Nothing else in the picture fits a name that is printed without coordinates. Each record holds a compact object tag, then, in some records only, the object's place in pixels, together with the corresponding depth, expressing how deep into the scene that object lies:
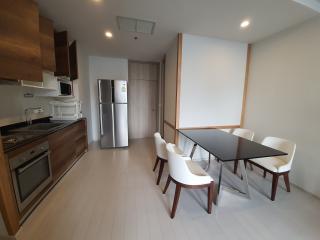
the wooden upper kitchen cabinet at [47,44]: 2.08
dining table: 1.64
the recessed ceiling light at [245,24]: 2.26
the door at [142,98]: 4.78
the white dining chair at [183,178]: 1.59
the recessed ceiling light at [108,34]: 2.69
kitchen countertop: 1.50
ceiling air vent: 2.26
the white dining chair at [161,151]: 2.23
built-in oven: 1.49
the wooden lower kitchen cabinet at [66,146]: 2.16
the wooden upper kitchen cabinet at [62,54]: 2.58
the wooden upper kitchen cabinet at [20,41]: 1.43
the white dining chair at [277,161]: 1.98
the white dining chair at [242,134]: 2.58
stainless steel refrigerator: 3.62
